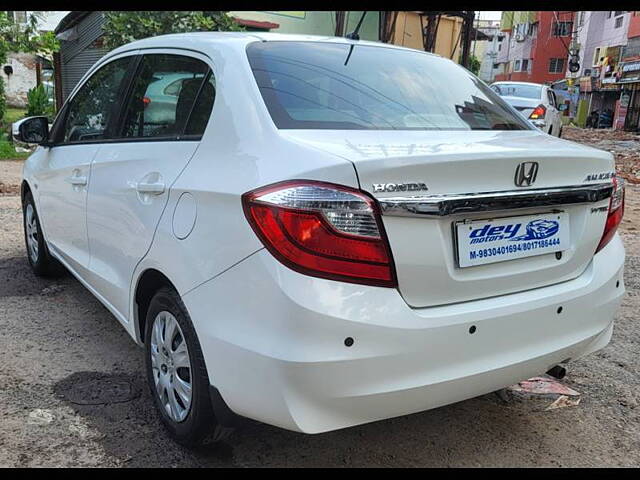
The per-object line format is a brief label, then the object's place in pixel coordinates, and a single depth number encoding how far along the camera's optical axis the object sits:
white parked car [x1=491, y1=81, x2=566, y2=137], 12.91
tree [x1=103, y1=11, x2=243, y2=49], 10.87
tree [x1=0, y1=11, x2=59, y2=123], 14.27
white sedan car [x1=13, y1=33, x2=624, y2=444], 1.86
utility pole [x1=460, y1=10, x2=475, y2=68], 16.36
